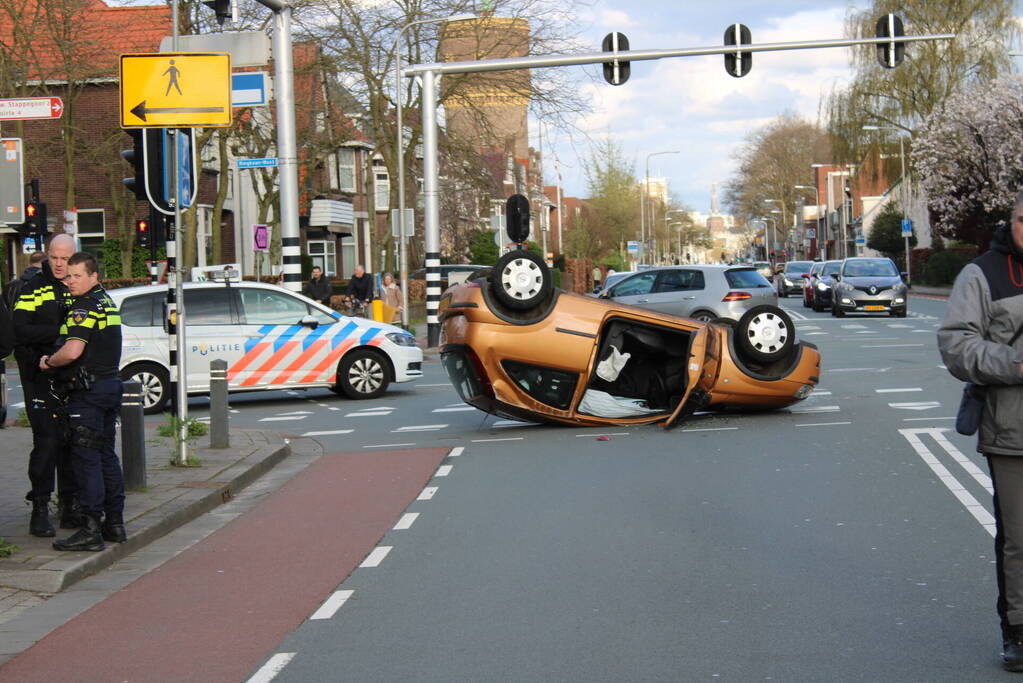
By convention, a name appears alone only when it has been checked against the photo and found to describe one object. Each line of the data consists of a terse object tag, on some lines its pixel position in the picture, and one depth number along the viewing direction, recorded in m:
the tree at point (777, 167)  112.12
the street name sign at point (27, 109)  11.59
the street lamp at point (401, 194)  30.48
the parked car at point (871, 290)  36.12
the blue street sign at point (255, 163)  18.28
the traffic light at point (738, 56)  21.53
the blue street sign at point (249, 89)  15.49
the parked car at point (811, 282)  43.72
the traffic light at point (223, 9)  16.53
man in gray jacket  5.23
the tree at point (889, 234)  75.75
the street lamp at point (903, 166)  58.59
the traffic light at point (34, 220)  23.09
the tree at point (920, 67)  57.41
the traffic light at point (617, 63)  21.53
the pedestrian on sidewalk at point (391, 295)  31.91
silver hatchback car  24.84
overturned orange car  13.28
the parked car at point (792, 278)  57.89
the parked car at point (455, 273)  37.92
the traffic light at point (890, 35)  22.02
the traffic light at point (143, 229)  28.39
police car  17.84
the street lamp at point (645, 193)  93.09
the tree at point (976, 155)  55.97
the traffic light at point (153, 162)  11.65
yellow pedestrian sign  11.51
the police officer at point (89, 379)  8.09
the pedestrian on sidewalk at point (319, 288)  27.53
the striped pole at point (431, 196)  27.30
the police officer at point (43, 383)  8.41
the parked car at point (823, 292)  41.19
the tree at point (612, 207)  90.38
